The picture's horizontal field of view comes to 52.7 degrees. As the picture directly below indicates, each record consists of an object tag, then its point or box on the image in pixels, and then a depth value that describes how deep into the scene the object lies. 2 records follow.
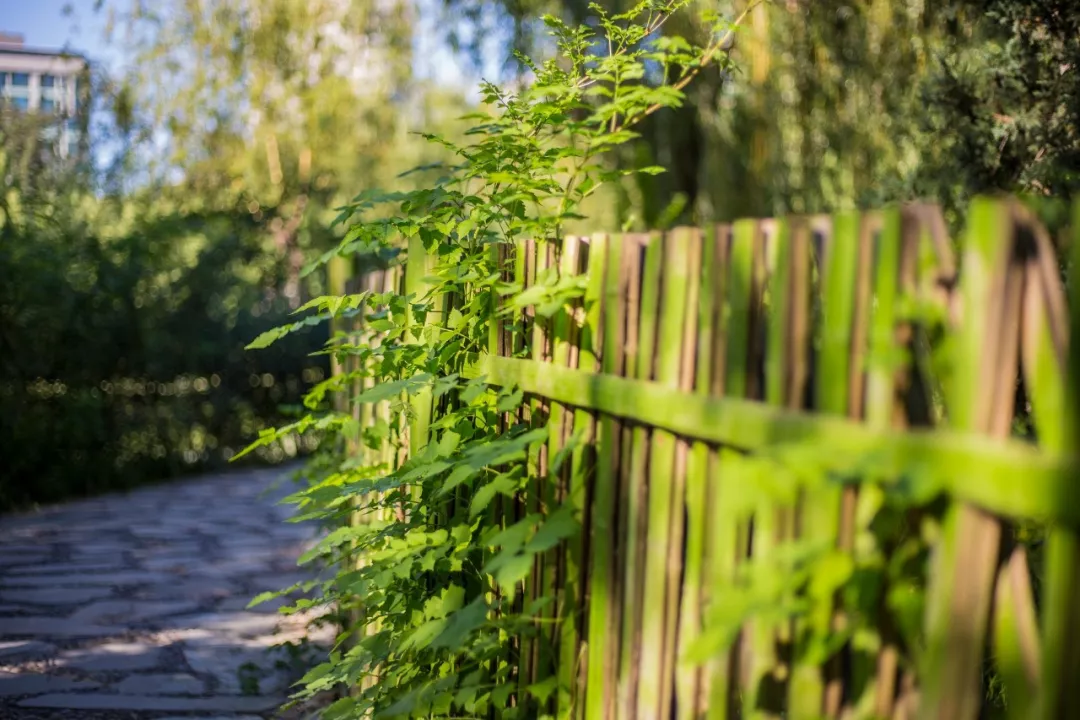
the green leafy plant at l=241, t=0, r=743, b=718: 2.36
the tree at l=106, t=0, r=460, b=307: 15.95
